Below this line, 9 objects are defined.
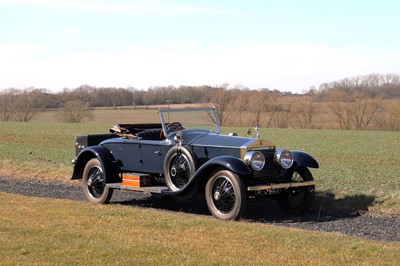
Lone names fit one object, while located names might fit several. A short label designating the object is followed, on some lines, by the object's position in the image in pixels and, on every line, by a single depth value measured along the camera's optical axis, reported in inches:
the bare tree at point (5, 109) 2910.9
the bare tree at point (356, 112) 2375.7
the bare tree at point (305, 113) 2420.0
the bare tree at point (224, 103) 2183.8
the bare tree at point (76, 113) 2650.1
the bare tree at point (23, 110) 2910.9
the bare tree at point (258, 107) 2394.2
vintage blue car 347.6
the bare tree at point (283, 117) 2397.9
